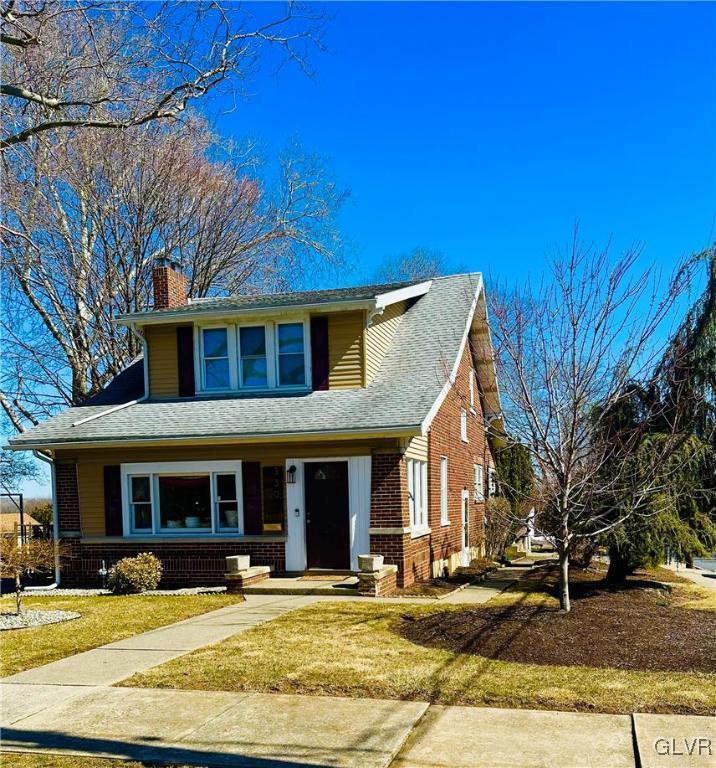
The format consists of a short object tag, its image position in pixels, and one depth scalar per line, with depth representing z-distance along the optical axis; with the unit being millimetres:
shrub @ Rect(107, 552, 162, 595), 14234
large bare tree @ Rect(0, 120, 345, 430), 23781
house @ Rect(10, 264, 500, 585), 14133
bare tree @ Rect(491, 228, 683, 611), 10094
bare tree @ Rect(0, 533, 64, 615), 11164
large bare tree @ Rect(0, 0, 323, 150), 10227
